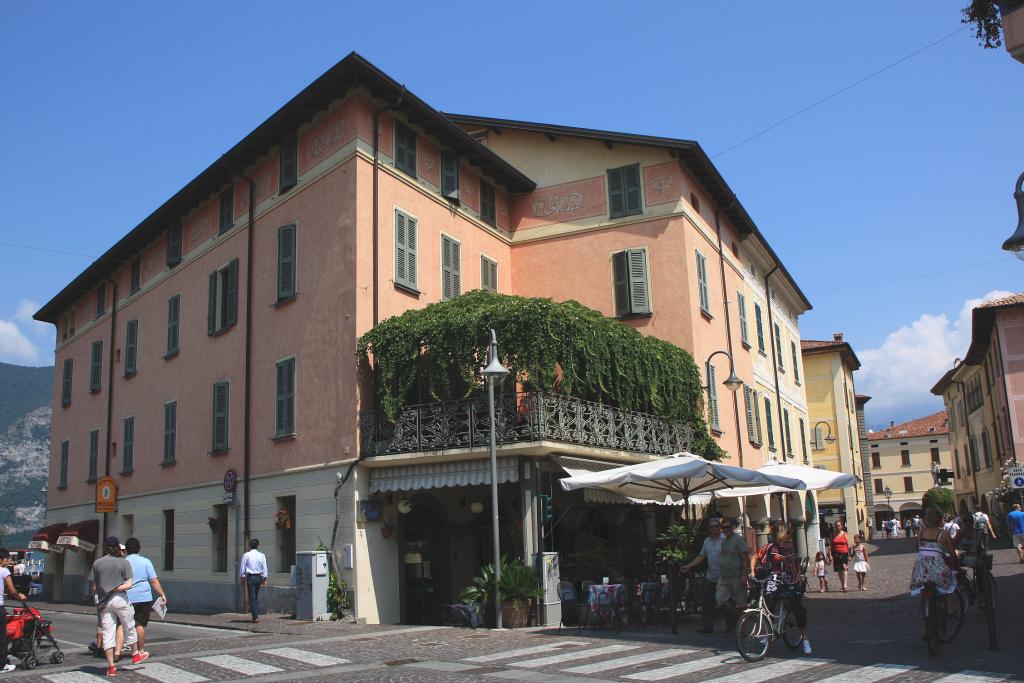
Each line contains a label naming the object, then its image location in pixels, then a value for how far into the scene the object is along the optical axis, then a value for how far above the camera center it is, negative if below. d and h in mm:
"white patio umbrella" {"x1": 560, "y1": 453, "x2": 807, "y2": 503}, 14242 +452
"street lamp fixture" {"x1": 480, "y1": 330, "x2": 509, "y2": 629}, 14852 +1697
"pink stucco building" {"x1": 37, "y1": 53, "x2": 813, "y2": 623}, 18125 +4926
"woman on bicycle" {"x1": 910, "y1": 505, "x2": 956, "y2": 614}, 10227 -702
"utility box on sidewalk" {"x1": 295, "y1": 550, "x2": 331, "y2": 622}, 16906 -1191
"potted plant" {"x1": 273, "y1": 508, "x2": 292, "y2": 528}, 18891 +51
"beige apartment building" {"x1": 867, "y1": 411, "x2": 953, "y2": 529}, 86625 +3472
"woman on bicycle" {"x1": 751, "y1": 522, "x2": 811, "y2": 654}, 10281 -760
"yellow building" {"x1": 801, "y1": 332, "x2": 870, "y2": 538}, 45312 +4457
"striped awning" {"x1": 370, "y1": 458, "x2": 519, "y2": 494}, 16609 +740
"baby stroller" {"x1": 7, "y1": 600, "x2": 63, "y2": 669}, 11484 -1329
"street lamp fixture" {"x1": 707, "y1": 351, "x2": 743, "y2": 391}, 19656 +2605
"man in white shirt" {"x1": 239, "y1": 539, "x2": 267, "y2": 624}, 17172 -926
